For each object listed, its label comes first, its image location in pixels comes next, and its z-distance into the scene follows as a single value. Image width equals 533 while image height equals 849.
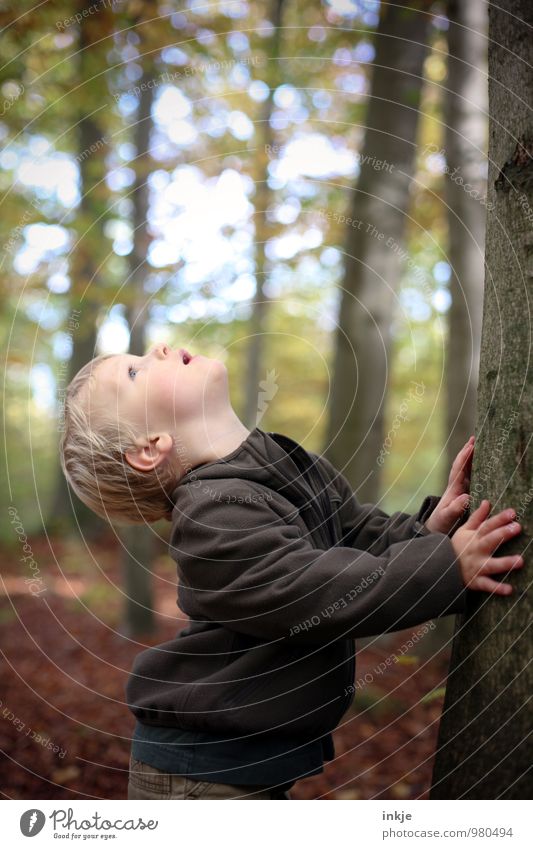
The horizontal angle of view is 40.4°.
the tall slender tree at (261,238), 6.90
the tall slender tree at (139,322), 6.00
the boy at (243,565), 1.81
